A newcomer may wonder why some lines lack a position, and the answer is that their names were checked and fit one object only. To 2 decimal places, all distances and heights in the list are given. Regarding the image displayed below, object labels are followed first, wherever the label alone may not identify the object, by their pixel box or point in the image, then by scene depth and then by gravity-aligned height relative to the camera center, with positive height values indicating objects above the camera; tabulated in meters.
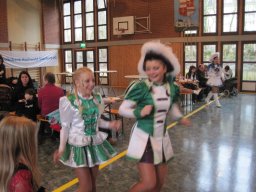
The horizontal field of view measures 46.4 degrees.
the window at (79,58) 18.27 +0.54
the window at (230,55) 13.42 +0.49
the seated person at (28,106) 5.66 -0.74
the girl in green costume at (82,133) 2.62 -0.59
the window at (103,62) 17.23 +0.27
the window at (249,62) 13.07 +0.16
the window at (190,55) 14.34 +0.51
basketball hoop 15.97 +1.90
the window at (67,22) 18.56 +2.82
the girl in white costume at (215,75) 9.56 -0.29
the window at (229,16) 13.23 +2.19
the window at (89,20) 17.50 +2.78
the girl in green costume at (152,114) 2.49 -0.40
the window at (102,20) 16.98 +2.67
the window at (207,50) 13.91 +0.72
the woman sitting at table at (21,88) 5.88 -0.41
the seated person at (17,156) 1.56 -0.47
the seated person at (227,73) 11.94 -0.29
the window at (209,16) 13.68 +2.28
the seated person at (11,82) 7.40 -0.36
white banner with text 14.43 +0.45
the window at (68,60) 18.78 +0.43
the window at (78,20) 18.02 +2.85
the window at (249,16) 12.90 +2.15
